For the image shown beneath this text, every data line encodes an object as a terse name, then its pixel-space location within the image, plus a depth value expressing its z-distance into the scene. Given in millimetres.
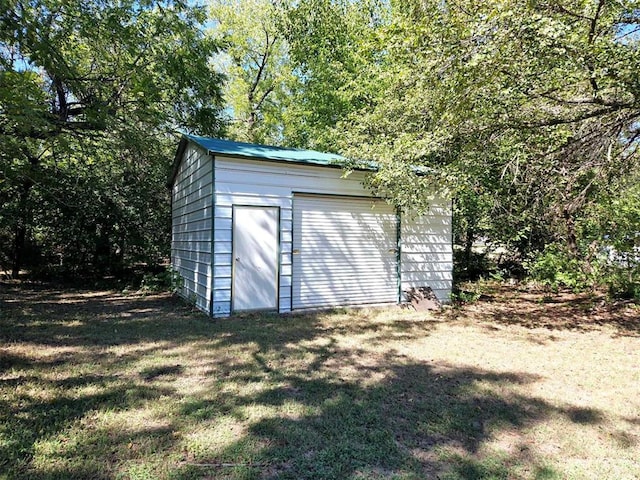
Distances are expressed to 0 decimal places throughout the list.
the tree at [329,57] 13883
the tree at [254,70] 18922
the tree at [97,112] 5953
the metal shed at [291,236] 6254
